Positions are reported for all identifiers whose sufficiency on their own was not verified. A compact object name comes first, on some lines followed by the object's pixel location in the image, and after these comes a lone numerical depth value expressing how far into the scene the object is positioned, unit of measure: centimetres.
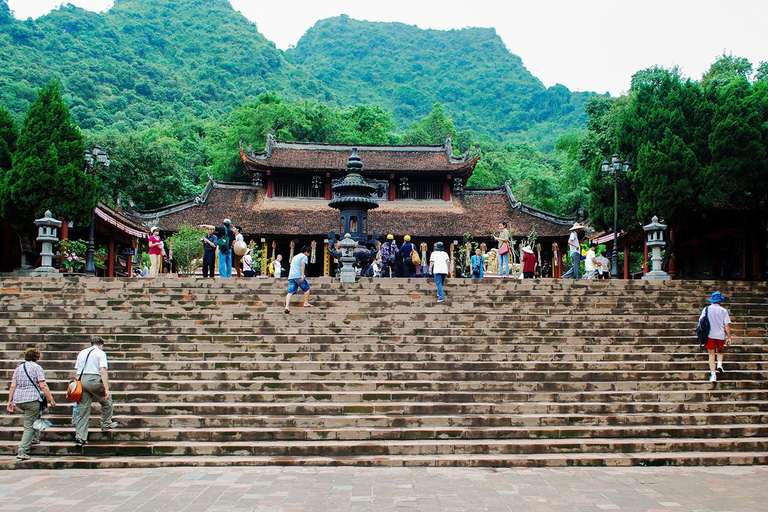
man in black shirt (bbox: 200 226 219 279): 1399
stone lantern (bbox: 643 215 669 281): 1482
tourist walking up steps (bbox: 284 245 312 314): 1200
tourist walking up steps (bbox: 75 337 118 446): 760
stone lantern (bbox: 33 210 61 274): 1436
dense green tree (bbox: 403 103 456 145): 5766
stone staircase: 788
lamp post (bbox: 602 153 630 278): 1752
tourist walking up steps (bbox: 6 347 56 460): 731
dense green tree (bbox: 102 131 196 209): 3538
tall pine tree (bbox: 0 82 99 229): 1717
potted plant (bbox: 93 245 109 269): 2143
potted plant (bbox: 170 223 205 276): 2194
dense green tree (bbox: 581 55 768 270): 1638
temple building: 2708
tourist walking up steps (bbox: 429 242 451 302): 1273
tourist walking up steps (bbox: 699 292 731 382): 959
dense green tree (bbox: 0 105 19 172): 1798
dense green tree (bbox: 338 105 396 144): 5191
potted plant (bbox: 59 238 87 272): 1719
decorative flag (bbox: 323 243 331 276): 2645
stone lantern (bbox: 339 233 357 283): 1416
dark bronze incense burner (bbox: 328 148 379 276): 1756
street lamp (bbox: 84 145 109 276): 1627
